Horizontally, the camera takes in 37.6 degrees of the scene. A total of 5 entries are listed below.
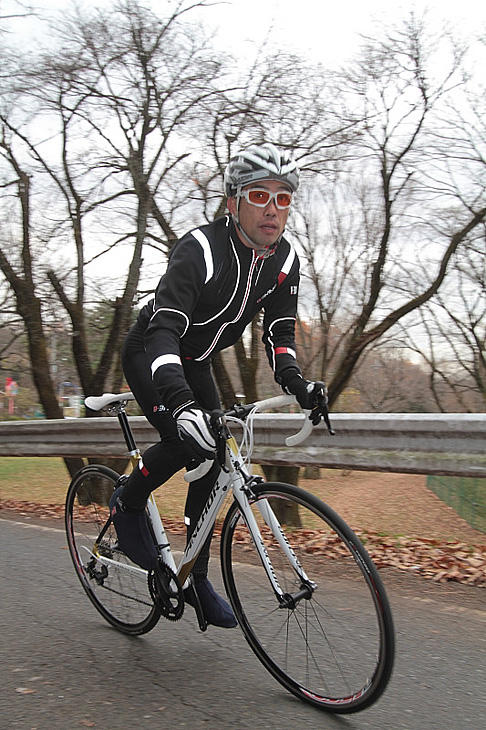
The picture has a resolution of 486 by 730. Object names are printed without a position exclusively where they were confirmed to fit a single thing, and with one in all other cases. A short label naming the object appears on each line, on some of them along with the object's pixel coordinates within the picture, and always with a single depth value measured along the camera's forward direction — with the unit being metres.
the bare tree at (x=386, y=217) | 10.76
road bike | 2.47
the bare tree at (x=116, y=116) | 9.45
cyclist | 2.80
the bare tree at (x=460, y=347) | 13.88
